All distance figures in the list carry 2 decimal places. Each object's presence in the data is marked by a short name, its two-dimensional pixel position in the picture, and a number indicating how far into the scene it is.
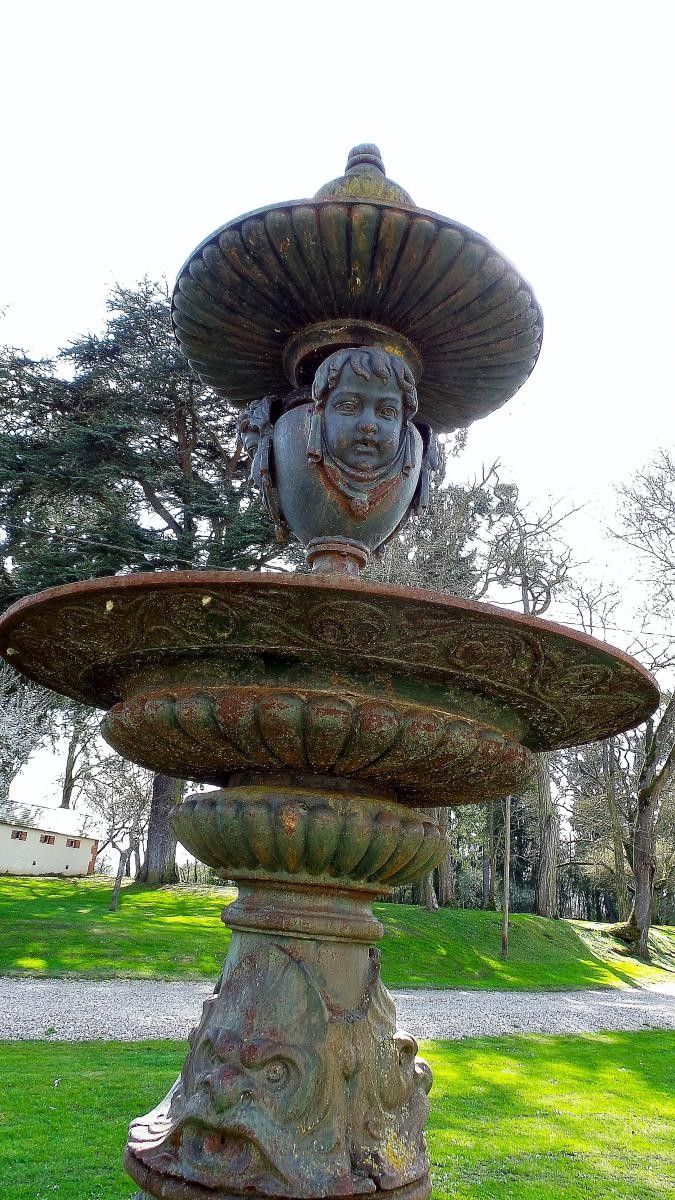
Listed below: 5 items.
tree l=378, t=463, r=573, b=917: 19.16
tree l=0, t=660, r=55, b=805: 18.06
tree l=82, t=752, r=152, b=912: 21.84
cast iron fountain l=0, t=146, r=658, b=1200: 2.13
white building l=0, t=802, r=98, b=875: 31.73
